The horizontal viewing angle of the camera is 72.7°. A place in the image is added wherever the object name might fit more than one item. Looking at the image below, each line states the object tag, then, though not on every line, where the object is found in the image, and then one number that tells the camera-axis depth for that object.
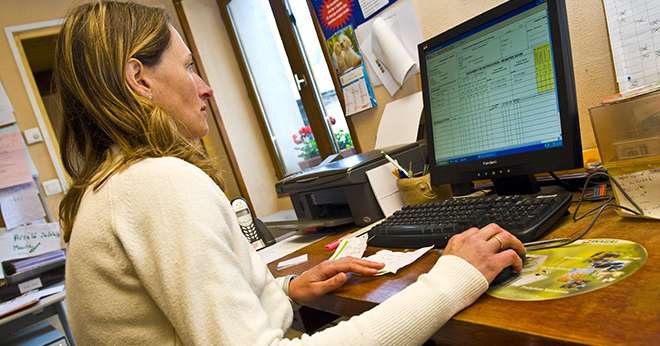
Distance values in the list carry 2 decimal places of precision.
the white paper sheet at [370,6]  1.50
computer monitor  0.85
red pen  1.15
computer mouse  0.63
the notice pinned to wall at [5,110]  2.78
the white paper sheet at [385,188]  1.24
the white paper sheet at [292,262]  1.16
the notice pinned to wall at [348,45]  1.63
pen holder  1.20
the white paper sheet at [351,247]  0.99
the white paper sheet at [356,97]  1.69
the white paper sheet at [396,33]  1.40
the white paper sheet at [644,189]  0.68
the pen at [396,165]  1.26
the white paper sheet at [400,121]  1.45
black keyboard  0.74
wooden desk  0.43
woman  0.57
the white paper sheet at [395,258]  0.80
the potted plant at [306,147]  2.49
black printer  1.24
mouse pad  0.54
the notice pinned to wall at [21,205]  2.64
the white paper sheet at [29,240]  2.58
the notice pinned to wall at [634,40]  0.88
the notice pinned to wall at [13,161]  2.69
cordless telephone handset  1.62
